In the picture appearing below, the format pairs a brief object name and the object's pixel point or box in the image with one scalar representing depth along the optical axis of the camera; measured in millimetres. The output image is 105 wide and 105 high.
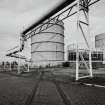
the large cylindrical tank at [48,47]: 22000
